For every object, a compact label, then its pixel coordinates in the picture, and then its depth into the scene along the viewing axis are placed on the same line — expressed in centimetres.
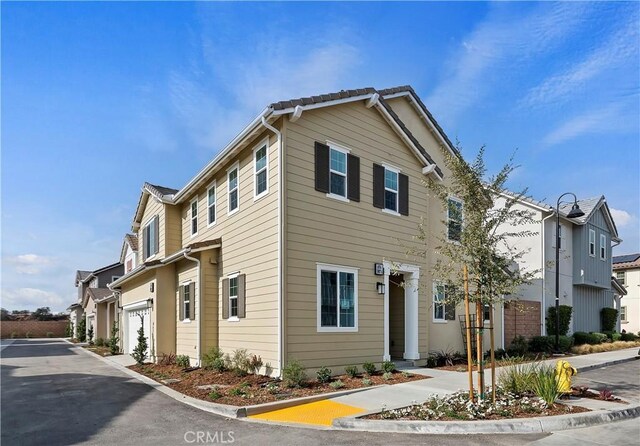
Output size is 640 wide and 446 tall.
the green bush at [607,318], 2788
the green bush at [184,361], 1564
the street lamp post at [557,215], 1873
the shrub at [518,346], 1830
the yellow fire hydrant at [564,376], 934
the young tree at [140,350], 1711
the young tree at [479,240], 884
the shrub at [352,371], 1223
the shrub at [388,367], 1289
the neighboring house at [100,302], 3097
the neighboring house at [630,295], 3559
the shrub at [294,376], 1080
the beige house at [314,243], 1205
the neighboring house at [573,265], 2194
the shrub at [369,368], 1277
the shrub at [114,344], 2283
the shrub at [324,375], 1153
